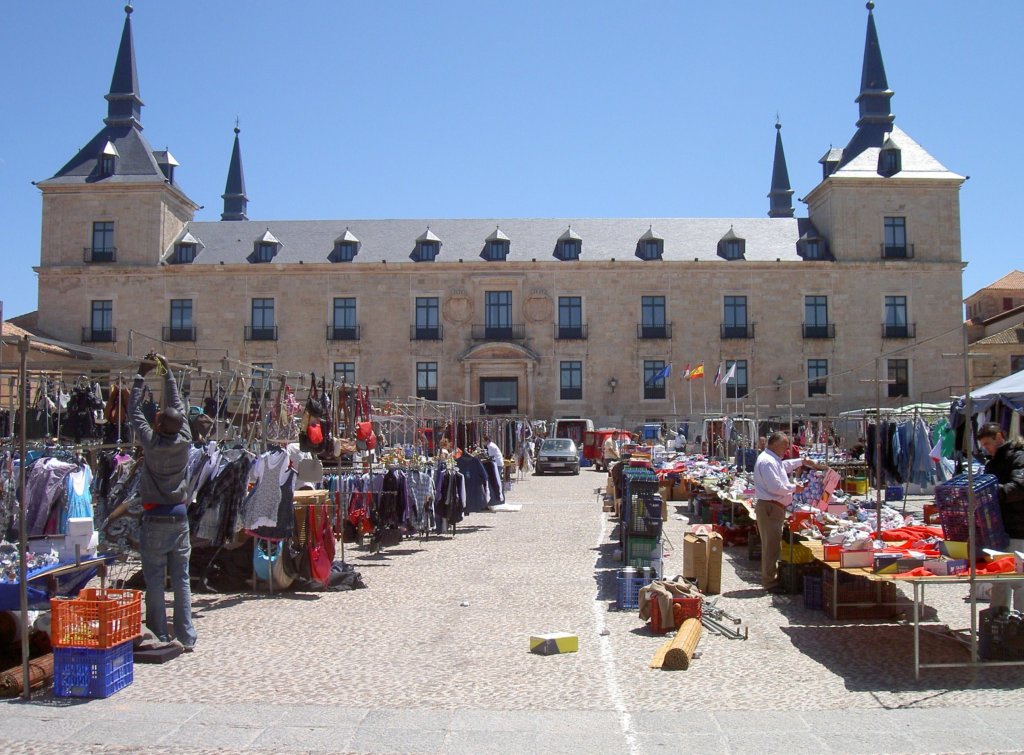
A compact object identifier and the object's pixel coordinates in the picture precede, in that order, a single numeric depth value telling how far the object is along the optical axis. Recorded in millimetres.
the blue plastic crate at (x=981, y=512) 6914
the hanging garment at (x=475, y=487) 15656
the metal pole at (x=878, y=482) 8000
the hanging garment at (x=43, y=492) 7617
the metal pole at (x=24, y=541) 5541
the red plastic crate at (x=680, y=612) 7422
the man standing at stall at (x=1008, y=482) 6801
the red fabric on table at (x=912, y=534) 8281
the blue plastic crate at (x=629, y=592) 8422
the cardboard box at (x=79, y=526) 6652
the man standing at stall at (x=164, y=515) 6680
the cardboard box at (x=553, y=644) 6730
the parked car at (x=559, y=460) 30516
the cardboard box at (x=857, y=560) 7242
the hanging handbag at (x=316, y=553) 9266
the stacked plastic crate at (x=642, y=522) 9445
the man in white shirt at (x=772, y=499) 8930
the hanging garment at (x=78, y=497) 7711
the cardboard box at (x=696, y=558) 9094
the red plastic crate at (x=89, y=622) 5570
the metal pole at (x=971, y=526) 6004
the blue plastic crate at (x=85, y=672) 5594
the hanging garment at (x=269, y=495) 8812
